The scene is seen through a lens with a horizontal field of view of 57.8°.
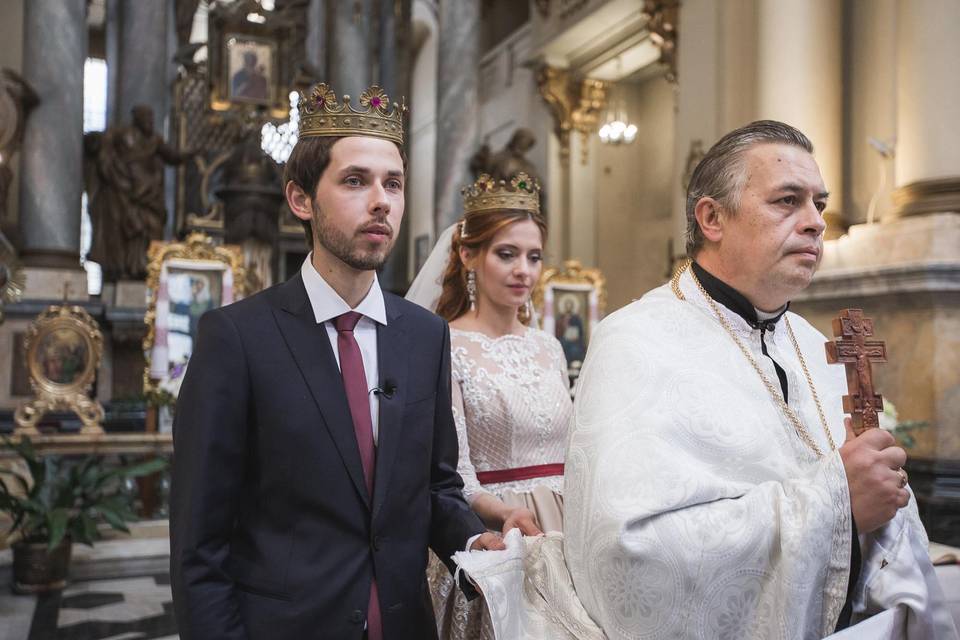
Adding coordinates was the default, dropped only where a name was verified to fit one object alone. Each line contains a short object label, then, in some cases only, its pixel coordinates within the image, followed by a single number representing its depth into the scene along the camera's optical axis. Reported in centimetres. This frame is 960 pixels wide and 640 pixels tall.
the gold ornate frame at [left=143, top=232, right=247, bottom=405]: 696
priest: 148
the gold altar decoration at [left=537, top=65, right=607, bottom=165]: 1459
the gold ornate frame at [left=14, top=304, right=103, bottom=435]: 630
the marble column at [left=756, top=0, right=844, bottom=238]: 740
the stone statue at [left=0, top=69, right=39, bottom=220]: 888
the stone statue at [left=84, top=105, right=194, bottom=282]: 1095
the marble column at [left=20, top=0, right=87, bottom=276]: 927
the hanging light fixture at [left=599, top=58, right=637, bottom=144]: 1349
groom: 163
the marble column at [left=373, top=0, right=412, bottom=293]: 1508
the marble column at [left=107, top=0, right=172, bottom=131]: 1277
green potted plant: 462
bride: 270
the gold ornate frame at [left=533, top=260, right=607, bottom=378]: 818
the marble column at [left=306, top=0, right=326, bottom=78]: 1598
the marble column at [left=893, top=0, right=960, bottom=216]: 616
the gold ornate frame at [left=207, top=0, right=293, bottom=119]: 1226
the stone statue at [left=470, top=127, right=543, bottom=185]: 1160
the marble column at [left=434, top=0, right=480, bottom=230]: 1119
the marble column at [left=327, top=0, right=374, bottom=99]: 1309
